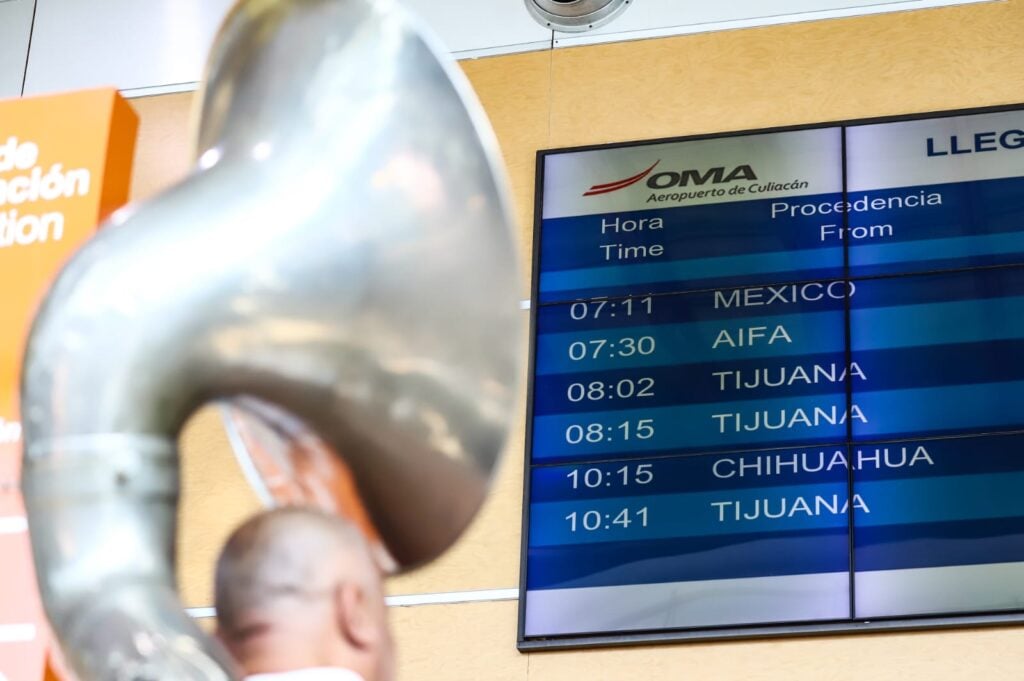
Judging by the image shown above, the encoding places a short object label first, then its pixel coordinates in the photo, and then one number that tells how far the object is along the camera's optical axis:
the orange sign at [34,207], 2.57
